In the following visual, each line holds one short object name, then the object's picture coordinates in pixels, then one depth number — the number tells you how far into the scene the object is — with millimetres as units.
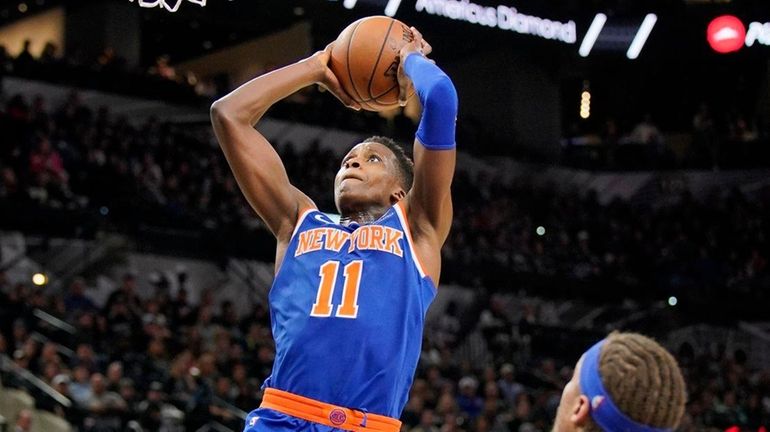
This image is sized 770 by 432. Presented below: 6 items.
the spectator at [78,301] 13859
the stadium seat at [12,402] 11242
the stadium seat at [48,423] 10922
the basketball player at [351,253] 3916
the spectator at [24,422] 10453
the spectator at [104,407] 10766
